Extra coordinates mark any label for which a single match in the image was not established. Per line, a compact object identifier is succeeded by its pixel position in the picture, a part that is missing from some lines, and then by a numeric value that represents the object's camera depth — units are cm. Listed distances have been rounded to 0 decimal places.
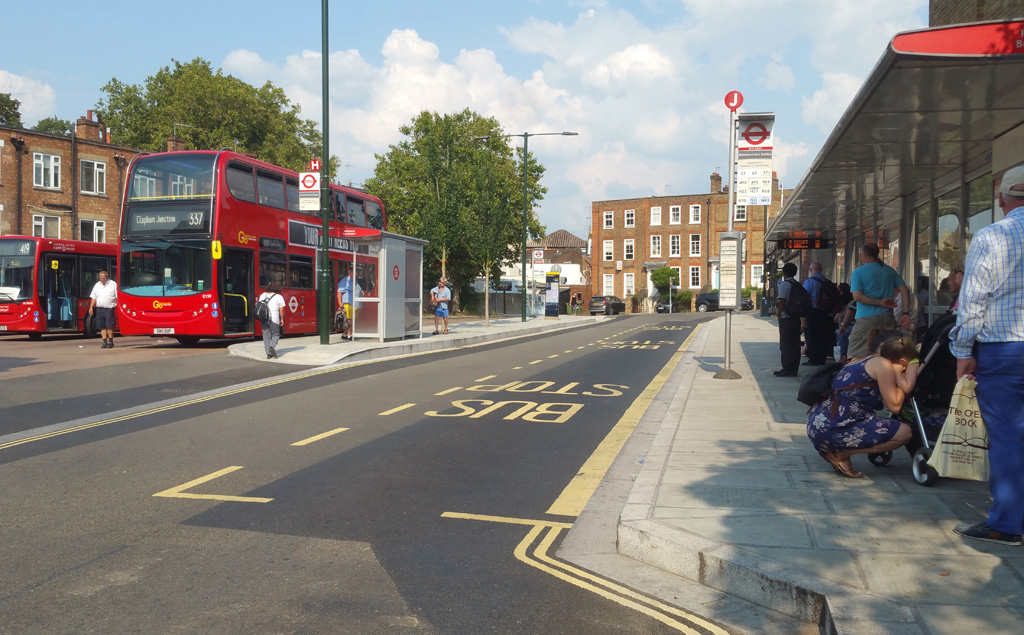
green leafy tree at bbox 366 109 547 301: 3183
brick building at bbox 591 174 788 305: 7250
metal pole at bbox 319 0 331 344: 1769
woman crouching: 549
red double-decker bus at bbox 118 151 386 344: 1806
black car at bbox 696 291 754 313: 6519
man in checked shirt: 408
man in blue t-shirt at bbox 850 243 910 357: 961
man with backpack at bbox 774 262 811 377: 1209
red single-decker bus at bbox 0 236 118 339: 2259
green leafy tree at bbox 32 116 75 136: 6419
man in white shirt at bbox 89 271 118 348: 1848
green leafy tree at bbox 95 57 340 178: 5181
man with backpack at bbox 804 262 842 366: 1241
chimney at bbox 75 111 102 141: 4369
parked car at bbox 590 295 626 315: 5741
